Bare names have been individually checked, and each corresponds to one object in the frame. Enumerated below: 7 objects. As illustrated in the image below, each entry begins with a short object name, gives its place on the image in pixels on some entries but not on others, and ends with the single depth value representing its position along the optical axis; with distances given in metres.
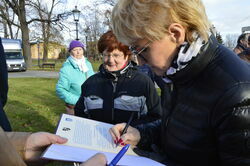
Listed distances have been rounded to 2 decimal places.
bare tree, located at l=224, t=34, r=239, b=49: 39.70
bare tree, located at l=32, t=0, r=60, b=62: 22.86
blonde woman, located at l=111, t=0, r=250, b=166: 1.02
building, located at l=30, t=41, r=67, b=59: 63.03
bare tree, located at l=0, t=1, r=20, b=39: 23.66
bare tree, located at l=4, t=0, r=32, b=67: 23.39
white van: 21.66
